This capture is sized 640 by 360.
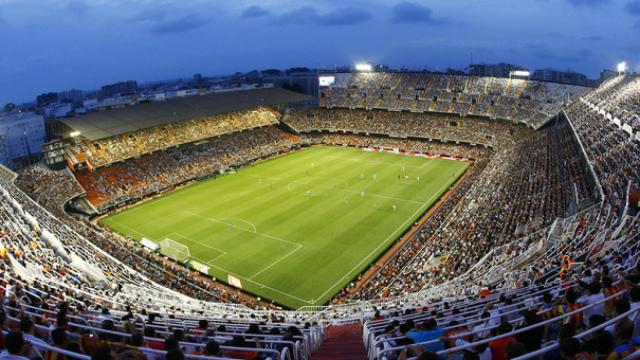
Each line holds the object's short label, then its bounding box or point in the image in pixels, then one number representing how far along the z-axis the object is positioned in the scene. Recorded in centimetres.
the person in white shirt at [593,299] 677
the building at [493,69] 10327
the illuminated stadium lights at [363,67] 9216
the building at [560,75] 8698
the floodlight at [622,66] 5669
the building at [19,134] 7556
